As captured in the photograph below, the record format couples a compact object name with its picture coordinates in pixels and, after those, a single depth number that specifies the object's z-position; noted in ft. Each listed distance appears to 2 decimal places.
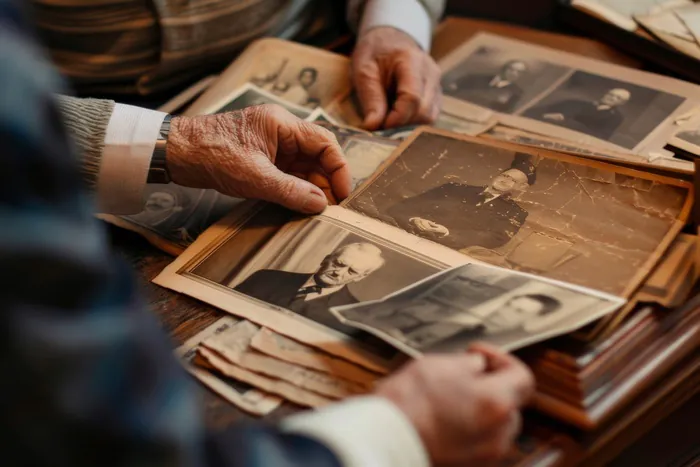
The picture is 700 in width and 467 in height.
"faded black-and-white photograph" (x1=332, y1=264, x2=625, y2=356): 2.17
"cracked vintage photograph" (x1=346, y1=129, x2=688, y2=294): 2.51
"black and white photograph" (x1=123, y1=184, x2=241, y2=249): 3.12
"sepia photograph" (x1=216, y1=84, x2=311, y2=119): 3.68
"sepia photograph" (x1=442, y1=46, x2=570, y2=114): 3.83
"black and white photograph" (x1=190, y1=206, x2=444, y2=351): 2.50
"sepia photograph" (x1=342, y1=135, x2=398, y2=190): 3.14
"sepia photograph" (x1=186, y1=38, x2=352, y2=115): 3.82
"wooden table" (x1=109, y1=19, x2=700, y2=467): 2.10
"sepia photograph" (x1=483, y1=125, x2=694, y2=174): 2.93
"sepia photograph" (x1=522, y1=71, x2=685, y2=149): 3.45
